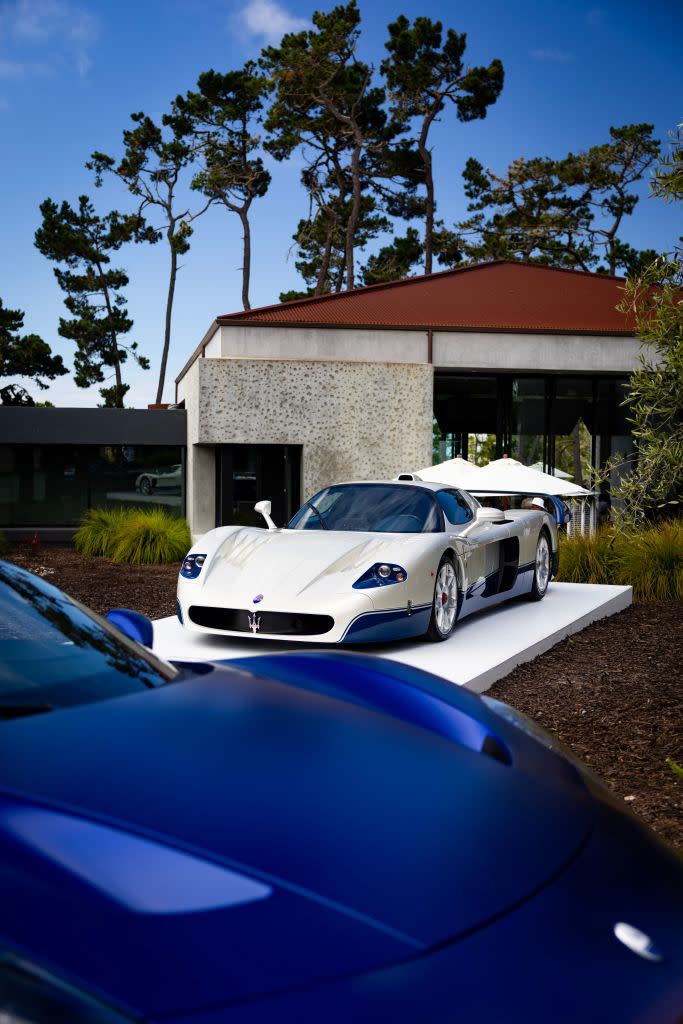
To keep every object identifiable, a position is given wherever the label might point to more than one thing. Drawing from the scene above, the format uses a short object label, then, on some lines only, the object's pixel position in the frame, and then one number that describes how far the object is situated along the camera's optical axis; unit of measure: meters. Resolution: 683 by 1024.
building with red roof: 18.30
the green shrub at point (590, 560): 11.32
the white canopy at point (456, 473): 12.70
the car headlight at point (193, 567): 6.67
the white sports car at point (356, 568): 6.12
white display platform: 6.00
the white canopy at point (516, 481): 12.41
